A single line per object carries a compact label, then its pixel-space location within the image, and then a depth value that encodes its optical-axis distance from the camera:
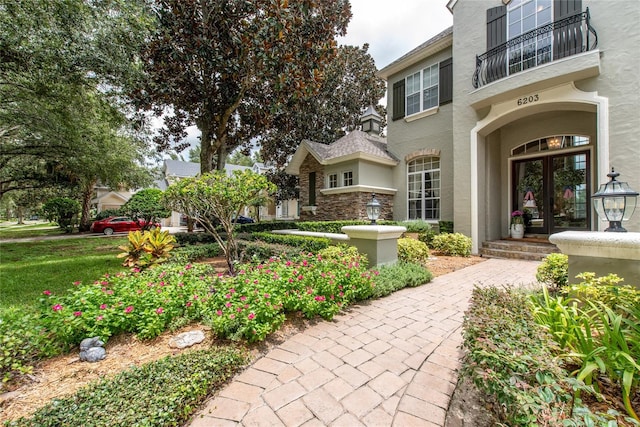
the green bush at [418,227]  9.88
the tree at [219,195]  5.60
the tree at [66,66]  5.92
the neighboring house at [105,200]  27.86
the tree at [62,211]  19.12
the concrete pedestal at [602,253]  2.62
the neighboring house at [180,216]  28.08
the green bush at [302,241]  6.95
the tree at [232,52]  7.86
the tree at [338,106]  18.12
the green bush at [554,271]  4.36
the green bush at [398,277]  4.53
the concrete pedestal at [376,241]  5.47
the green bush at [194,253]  7.07
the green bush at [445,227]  9.80
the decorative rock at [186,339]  2.95
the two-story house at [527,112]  6.42
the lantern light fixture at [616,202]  3.26
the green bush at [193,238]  9.72
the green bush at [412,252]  6.62
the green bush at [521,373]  1.36
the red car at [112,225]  17.89
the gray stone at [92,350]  2.70
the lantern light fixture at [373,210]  5.83
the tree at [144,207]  11.15
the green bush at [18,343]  2.34
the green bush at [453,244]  8.34
